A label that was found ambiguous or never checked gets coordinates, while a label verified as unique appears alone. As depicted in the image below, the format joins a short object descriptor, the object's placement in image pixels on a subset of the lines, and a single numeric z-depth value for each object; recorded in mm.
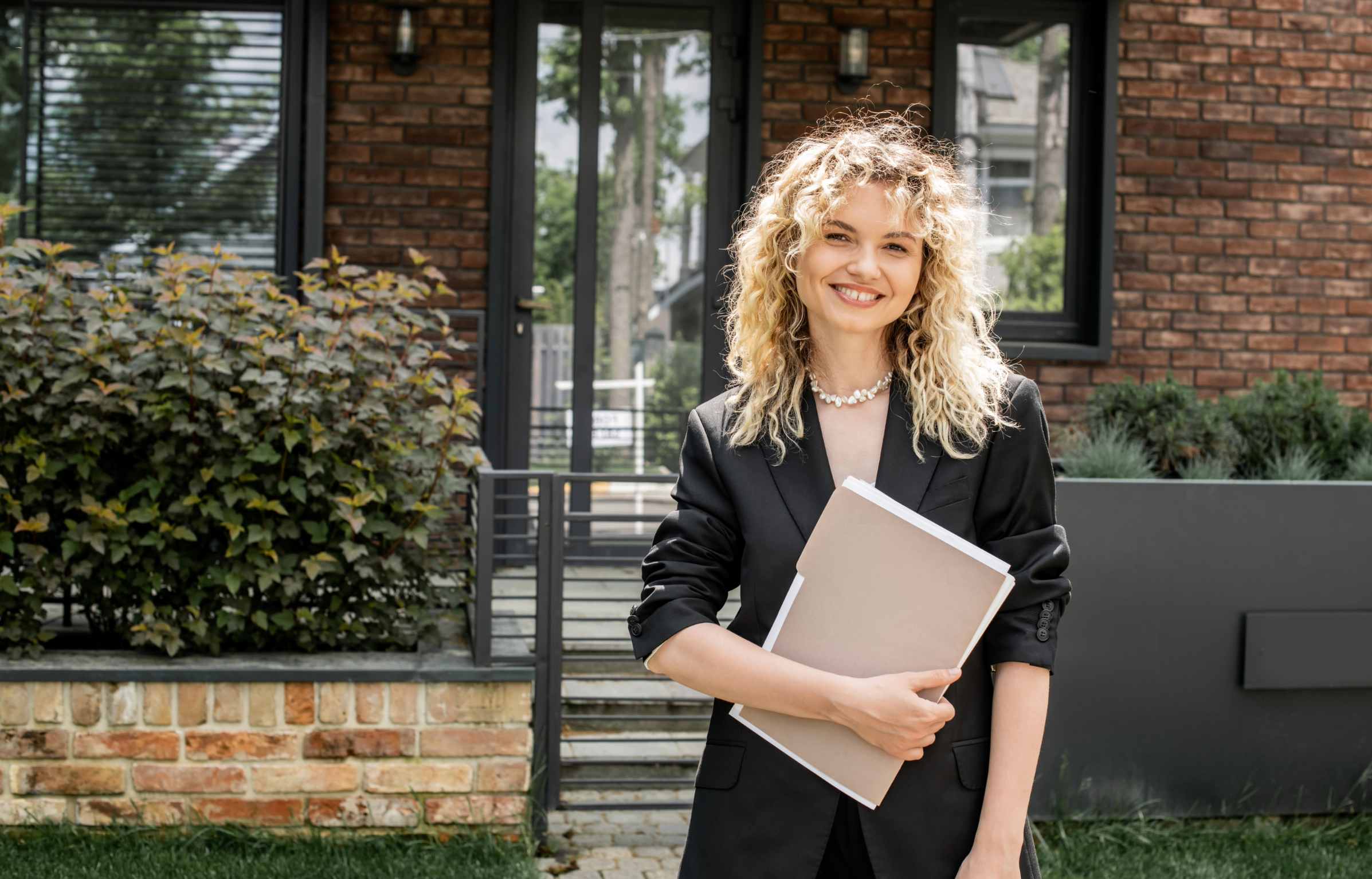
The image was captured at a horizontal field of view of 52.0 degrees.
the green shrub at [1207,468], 4555
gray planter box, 4074
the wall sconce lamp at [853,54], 6152
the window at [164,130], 5848
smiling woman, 1598
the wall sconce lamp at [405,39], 5848
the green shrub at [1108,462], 4348
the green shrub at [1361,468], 4551
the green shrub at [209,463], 3744
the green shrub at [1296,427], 5047
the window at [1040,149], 6367
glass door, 6199
